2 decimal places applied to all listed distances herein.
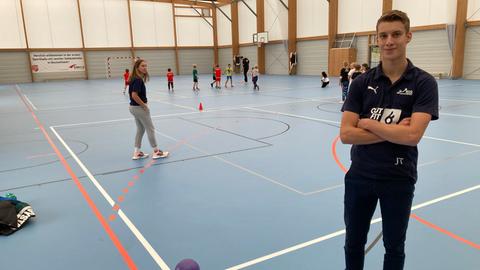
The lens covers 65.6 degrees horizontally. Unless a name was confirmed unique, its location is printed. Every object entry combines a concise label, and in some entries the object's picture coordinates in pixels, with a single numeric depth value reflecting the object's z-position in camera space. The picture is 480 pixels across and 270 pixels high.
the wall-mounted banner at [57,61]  35.66
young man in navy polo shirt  2.35
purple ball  2.55
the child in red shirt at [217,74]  23.28
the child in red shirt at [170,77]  22.80
